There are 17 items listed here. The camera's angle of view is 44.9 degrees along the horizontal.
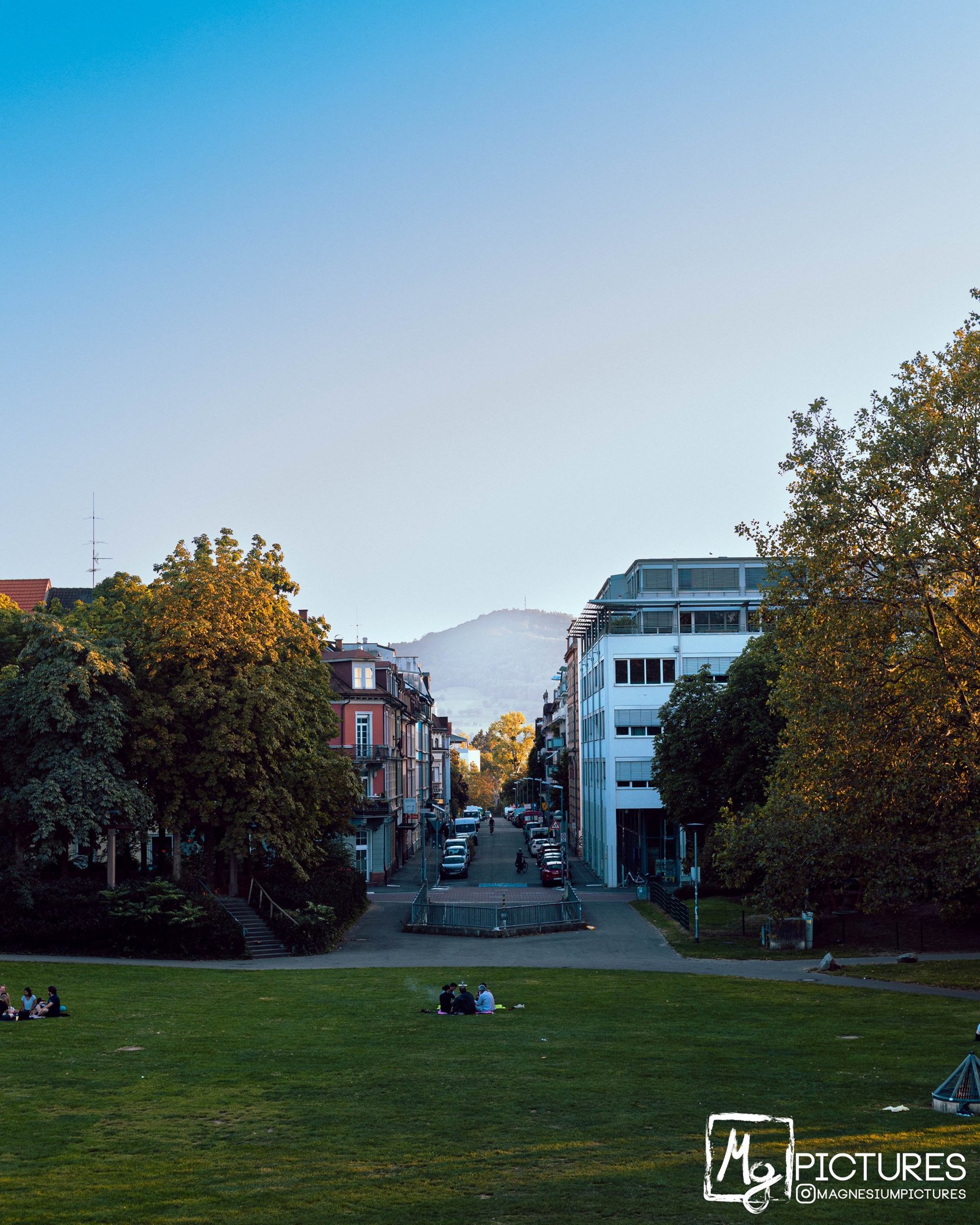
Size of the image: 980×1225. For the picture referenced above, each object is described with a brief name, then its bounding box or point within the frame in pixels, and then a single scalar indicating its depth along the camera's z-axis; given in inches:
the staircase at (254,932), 1809.8
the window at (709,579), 3120.1
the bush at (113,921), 1683.1
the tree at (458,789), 6599.4
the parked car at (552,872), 2859.3
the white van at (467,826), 4350.4
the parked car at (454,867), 3122.5
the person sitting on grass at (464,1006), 1137.4
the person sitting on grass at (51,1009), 1118.4
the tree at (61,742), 1622.8
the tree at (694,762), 2389.3
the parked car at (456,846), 3255.4
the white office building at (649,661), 2965.1
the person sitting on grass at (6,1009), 1114.1
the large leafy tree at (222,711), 1775.3
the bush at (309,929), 1811.0
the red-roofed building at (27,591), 2753.4
